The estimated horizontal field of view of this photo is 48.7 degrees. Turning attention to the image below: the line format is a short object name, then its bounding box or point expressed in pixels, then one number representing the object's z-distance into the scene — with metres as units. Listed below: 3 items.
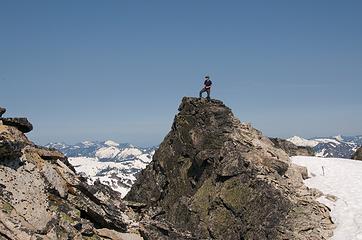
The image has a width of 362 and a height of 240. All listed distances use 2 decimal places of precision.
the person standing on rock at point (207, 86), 43.96
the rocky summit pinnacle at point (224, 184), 33.16
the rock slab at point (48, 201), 15.65
